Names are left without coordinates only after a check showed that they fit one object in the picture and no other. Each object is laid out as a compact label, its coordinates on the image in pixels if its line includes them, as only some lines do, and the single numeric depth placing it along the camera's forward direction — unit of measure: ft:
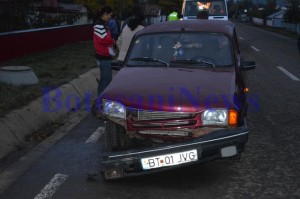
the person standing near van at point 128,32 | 28.27
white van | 66.23
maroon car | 14.07
